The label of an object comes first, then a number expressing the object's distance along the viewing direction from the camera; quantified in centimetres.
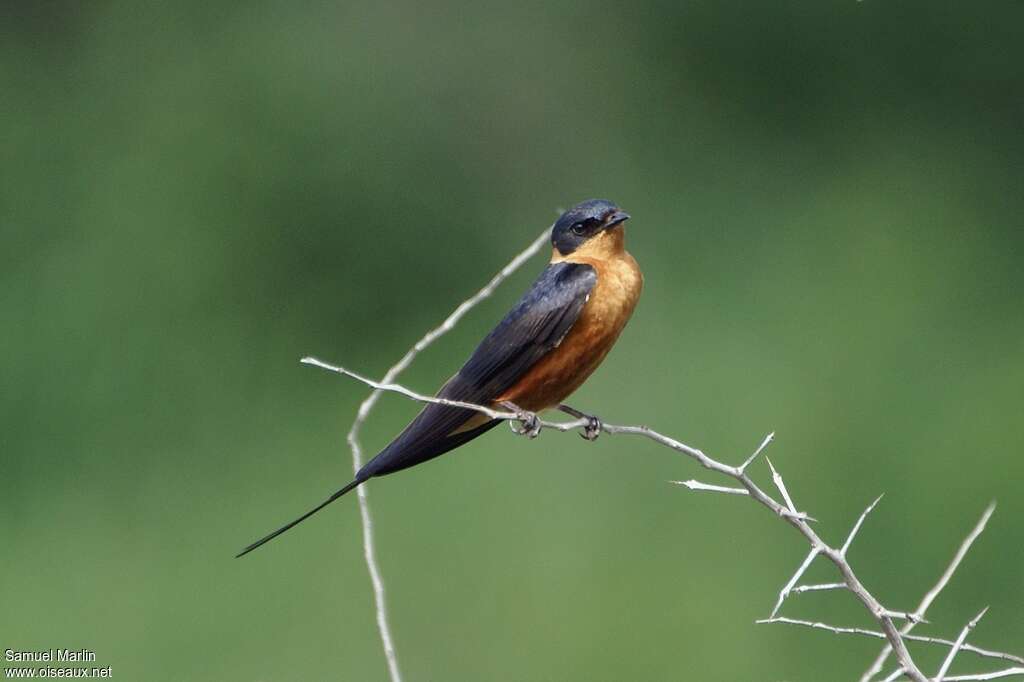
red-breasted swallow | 834
